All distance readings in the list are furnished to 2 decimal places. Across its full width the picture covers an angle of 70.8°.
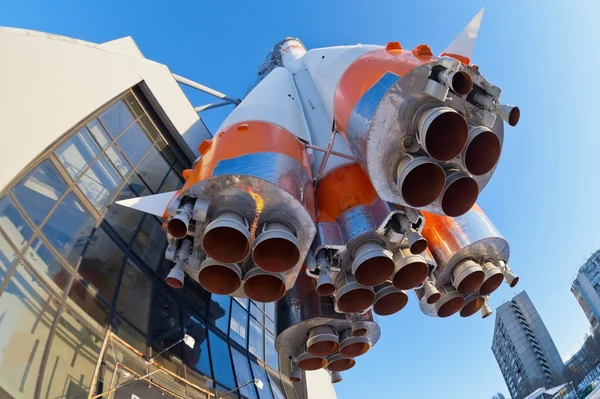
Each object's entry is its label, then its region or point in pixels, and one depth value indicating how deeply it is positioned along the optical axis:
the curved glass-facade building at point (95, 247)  6.13
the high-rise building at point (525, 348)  77.38
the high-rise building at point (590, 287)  64.31
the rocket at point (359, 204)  6.22
